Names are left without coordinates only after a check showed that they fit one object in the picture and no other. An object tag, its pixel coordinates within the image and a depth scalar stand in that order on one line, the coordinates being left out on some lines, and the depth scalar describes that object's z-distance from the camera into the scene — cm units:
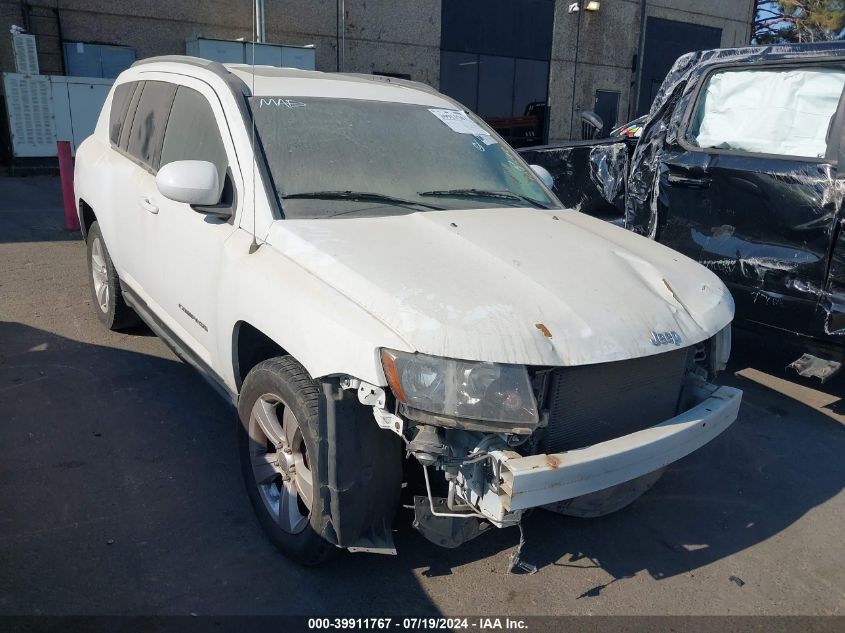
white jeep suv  227
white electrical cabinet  1368
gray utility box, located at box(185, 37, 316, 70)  1434
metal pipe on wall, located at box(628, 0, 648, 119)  2183
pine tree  2577
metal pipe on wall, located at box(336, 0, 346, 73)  1670
